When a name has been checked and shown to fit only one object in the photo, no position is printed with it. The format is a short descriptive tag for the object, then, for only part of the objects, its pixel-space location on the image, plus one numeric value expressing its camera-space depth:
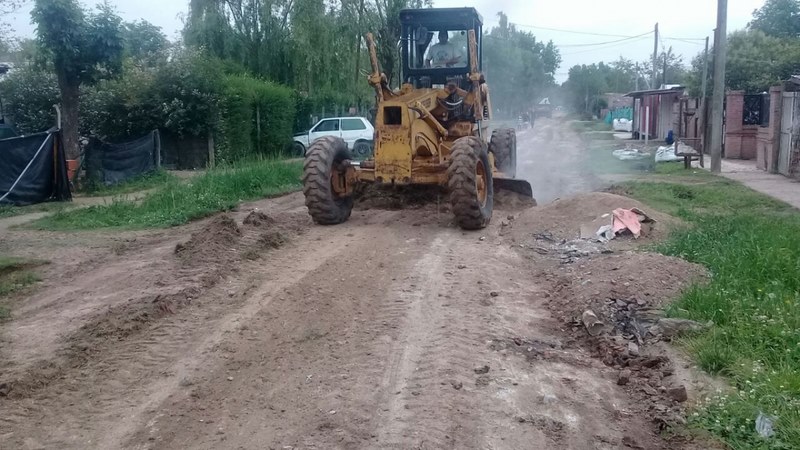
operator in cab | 14.05
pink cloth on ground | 10.94
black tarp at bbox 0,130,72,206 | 16.27
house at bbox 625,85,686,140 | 36.38
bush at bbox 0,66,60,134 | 23.31
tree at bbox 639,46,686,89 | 76.12
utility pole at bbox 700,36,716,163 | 28.56
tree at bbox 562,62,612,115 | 96.00
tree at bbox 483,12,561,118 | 78.38
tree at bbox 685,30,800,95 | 33.81
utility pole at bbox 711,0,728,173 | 21.73
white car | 28.93
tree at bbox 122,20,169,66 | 24.42
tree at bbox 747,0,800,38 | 52.84
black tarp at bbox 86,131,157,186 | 19.34
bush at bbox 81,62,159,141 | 23.73
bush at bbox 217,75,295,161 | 25.88
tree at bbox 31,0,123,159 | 18.56
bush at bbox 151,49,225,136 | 24.00
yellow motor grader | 11.88
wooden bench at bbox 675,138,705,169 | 22.73
